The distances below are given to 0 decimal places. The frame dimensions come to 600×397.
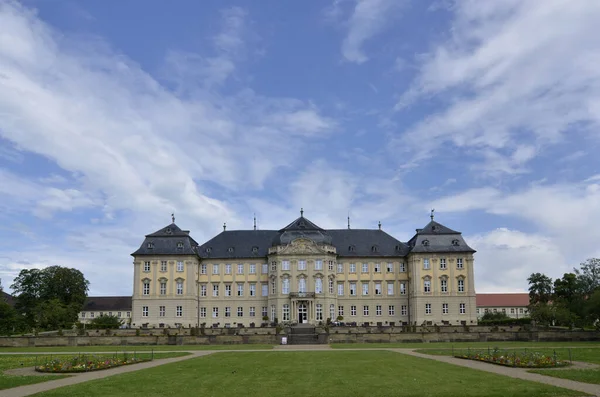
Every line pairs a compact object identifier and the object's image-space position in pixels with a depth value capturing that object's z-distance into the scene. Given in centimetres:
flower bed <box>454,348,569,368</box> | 2702
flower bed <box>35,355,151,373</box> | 2714
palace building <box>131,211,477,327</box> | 8006
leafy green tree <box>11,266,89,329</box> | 9012
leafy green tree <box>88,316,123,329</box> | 7712
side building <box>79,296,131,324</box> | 12781
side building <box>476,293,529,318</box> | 14025
